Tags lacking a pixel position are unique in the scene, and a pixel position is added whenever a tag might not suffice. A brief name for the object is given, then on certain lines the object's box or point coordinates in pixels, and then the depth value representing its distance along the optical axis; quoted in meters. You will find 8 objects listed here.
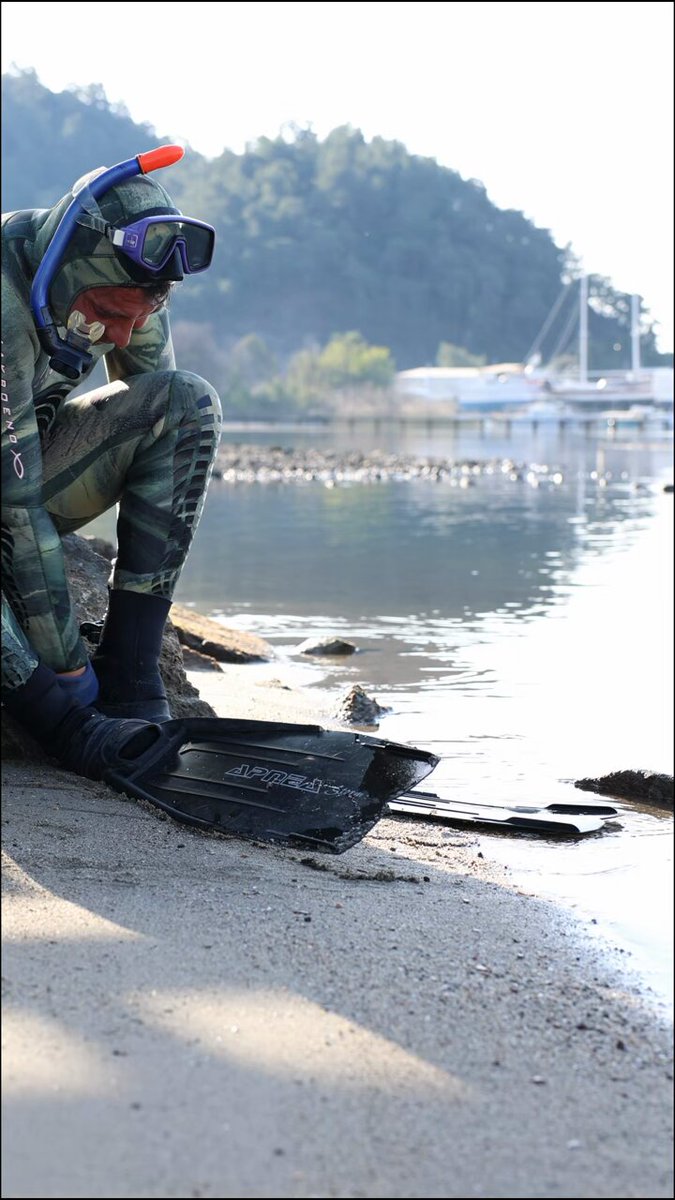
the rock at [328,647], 7.81
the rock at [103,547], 6.21
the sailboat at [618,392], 110.31
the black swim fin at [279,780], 3.37
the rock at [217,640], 7.28
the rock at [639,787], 4.53
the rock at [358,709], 5.88
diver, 3.40
